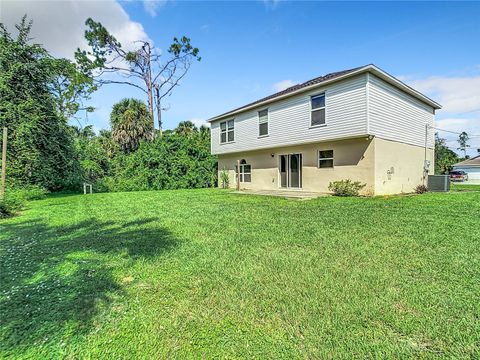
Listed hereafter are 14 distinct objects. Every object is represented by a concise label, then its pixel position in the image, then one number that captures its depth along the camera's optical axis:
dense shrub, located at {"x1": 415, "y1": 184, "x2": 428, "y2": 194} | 13.05
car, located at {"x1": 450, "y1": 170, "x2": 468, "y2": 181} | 28.32
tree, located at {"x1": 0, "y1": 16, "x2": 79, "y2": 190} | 12.16
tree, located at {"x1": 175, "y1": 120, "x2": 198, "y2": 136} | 26.75
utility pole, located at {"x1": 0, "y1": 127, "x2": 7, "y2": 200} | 7.99
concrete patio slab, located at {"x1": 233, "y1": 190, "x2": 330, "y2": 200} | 10.75
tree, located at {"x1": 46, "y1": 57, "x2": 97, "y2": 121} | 13.91
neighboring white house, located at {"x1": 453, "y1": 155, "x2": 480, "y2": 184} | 33.34
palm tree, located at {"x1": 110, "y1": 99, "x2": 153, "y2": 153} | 23.38
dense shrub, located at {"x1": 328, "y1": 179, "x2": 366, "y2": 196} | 10.76
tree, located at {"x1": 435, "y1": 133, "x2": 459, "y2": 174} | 28.48
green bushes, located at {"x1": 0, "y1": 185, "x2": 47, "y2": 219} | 7.33
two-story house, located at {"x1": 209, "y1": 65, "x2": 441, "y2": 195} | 10.47
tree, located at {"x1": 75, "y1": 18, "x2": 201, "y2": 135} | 21.89
